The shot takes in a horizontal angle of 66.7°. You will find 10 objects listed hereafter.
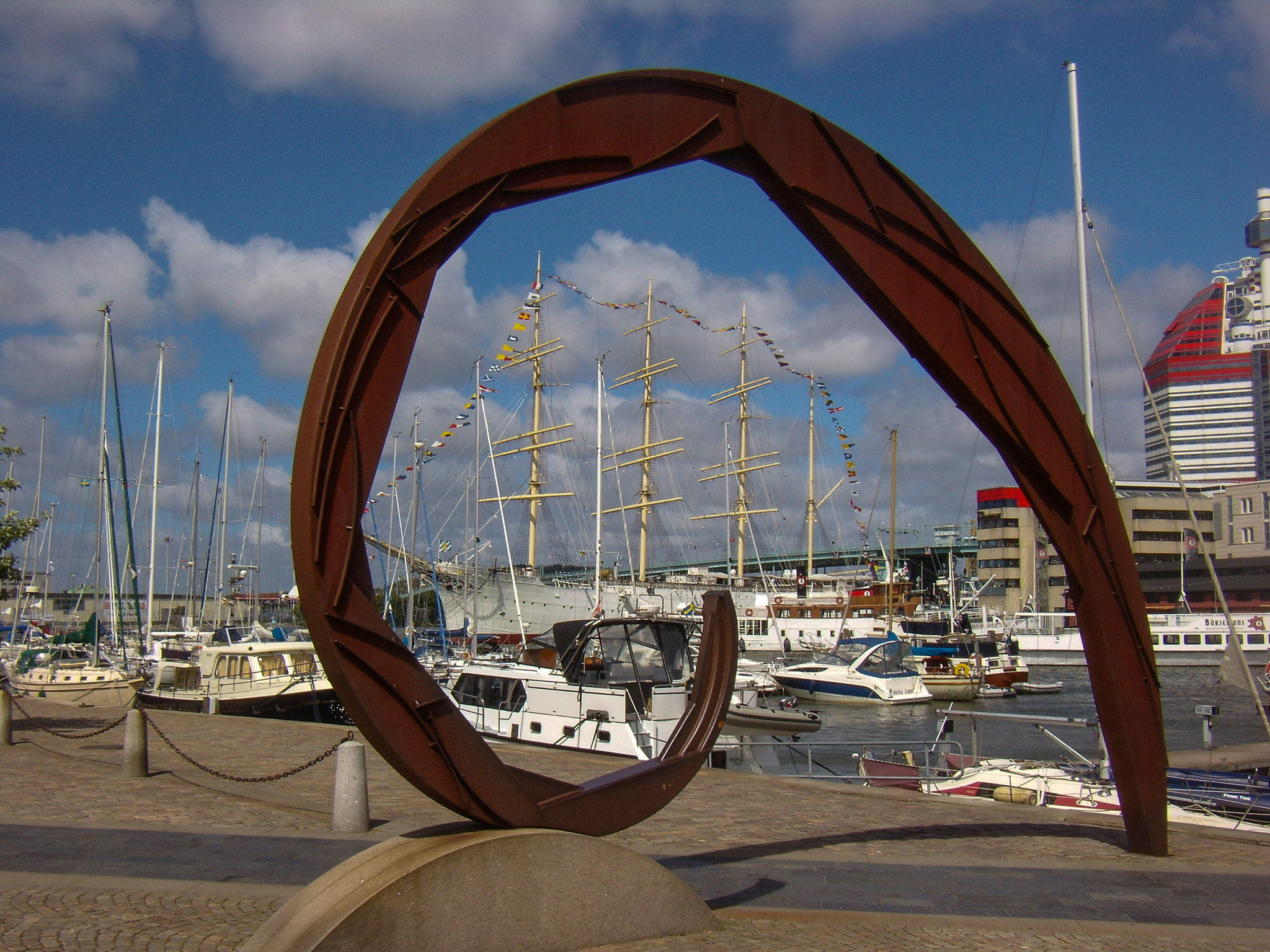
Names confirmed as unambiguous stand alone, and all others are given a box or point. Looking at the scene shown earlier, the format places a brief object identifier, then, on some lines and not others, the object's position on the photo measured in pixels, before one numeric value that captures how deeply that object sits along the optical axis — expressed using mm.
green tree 18531
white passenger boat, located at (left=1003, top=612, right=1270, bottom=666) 65938
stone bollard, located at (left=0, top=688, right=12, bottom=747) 16062
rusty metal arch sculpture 5672
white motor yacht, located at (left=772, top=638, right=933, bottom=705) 41219
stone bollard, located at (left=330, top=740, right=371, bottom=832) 9859
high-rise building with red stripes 163375
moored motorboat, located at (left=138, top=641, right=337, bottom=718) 28859
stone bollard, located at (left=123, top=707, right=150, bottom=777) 12961
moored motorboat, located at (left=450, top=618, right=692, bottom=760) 19734
